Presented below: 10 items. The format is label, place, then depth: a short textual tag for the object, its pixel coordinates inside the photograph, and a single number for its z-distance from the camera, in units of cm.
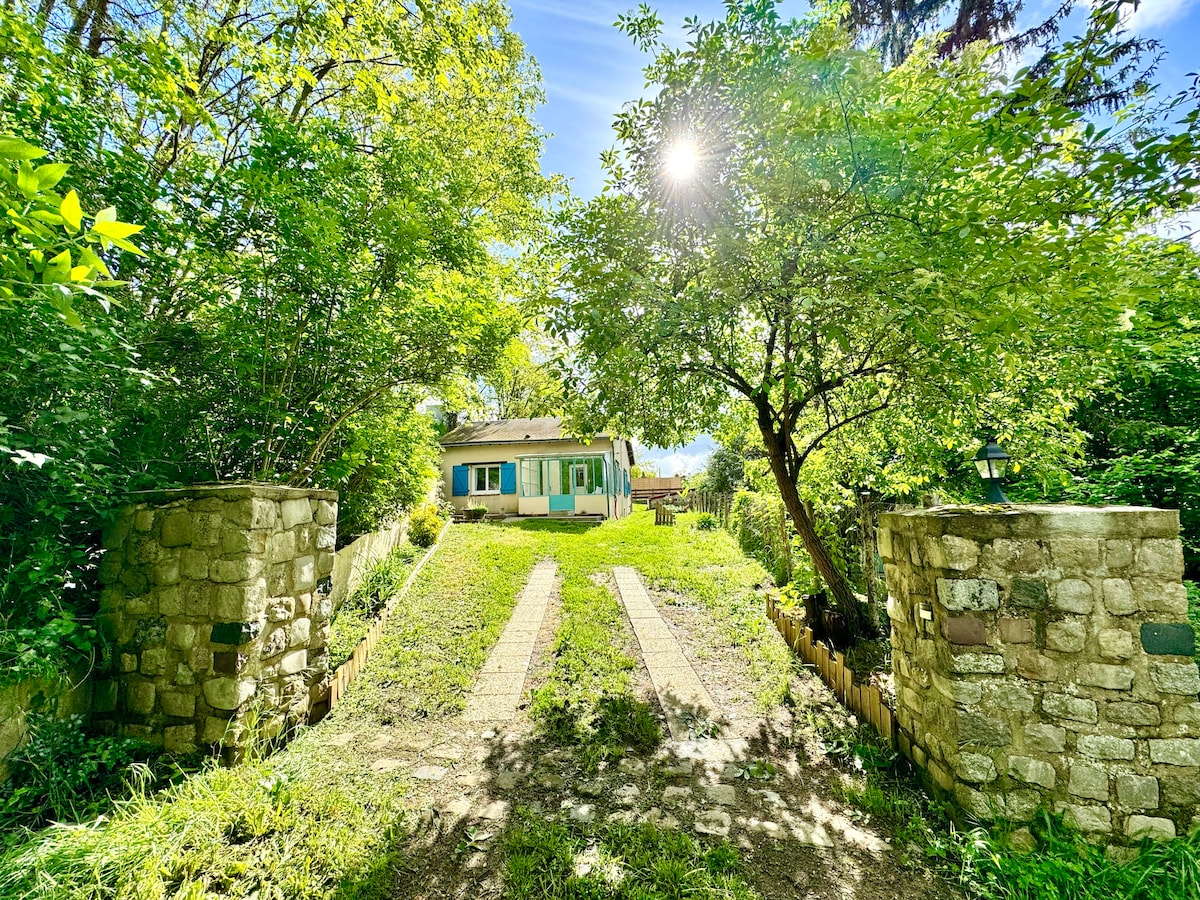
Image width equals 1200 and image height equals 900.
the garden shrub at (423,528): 854
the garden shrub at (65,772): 229
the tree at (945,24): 945
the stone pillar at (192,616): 294
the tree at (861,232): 269
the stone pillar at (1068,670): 242
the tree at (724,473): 1530
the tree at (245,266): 294
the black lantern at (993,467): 304
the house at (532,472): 1600
